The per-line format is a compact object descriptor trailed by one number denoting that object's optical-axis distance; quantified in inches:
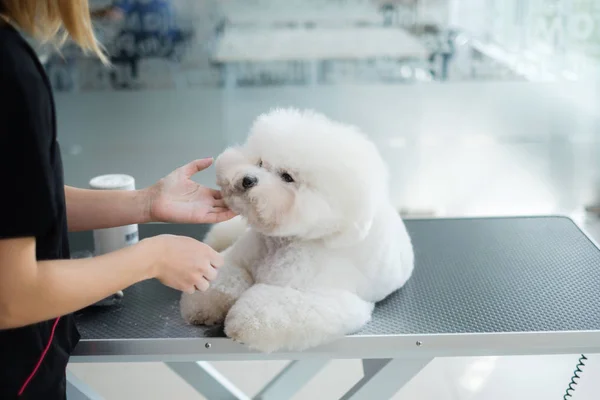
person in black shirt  34.4
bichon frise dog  48.6
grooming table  50.8
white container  64.2
